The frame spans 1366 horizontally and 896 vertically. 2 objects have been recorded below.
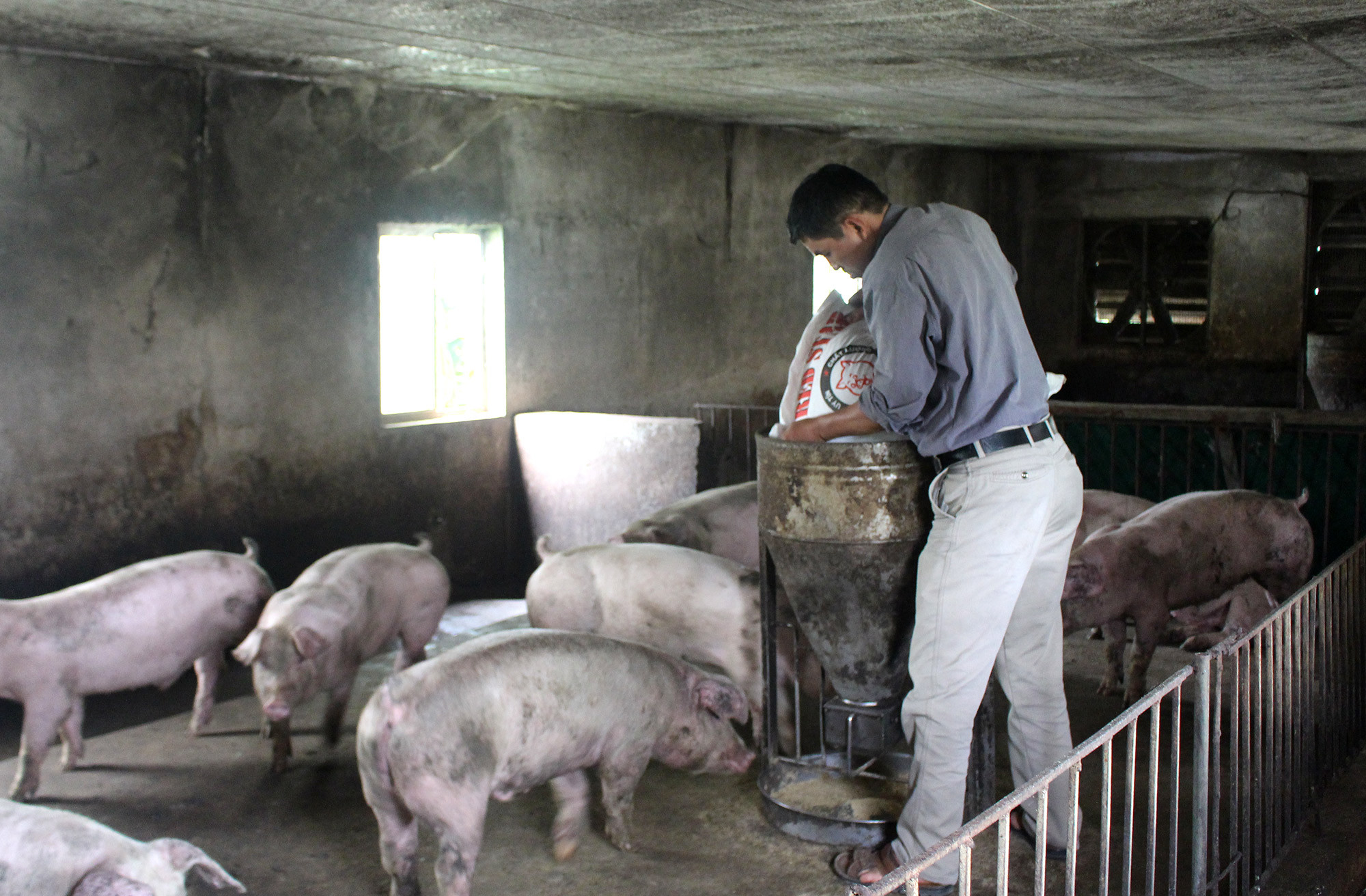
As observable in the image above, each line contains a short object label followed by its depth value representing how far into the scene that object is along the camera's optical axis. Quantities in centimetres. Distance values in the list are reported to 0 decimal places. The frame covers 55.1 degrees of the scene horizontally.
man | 324
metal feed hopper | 347
